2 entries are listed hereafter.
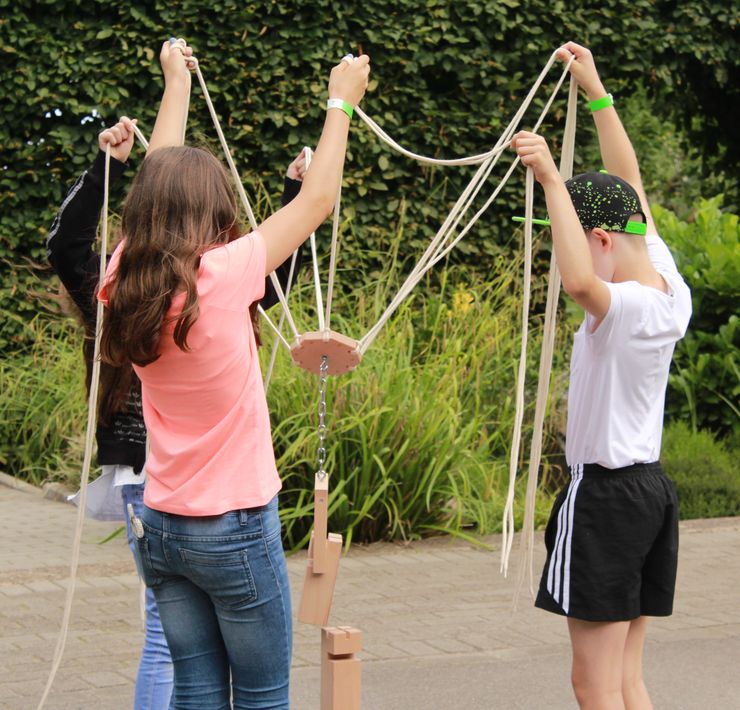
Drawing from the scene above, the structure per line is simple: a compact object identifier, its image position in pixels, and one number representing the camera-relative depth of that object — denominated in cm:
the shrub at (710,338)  805
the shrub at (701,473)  729
